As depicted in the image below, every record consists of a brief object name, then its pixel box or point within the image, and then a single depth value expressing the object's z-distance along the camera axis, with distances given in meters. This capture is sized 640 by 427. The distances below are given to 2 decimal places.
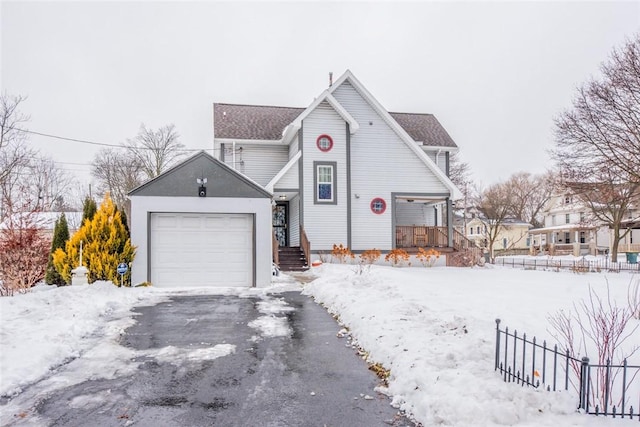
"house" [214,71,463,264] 19.14
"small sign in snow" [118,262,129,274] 11.68
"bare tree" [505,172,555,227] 55.31
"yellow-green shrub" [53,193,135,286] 11.79
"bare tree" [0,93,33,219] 26.61
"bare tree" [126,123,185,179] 40.19
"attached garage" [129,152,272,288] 12.59
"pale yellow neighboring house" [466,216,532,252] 52.78
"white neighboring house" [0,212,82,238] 13.01
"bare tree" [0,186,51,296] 11.41
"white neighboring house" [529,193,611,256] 43.16
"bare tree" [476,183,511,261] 39.19
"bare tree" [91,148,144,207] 40.31
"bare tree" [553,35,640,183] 16.72
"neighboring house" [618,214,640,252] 39.28
